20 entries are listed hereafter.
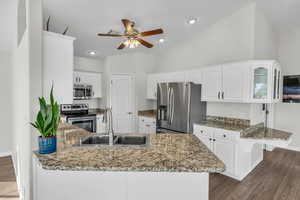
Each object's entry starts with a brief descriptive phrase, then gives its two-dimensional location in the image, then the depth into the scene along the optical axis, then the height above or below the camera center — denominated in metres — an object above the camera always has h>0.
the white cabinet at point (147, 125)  4.66 -0.81
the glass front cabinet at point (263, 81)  2.97 +0.28
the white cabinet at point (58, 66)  1.74 +0.33
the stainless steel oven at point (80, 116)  4.17 -0.51
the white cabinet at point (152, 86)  4.98 +0.31
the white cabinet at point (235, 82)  3.09 +0.27
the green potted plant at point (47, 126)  1.47 -0.26
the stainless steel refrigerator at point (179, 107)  3.63 -0.25
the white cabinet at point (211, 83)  3.46 +0.28
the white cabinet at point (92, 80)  4.75 +0.49
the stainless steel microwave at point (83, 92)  4.62 +0.13
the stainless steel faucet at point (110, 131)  1.86 -0.39
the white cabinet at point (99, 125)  4.69 -0.82
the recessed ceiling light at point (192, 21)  3.58 +1.63
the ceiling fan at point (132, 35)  2.55 +1.00
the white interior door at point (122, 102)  5.09 -0.18
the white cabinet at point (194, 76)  3.81 +0.47
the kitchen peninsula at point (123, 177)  1.28 -0.64
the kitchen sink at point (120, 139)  2.09 -0.54
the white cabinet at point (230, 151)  2.93 -0.98
